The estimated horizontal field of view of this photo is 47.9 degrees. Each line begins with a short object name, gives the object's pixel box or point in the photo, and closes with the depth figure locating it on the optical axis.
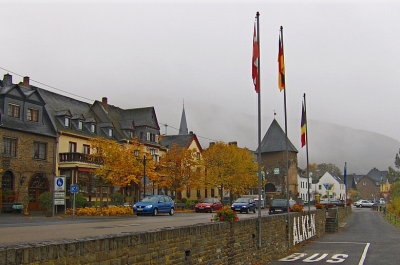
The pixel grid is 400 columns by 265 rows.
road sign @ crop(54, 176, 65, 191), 28.05
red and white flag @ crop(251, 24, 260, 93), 14.59
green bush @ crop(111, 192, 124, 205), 40.14
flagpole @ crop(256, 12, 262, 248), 14.29
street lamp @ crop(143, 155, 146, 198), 40.22
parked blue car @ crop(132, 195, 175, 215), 32.66
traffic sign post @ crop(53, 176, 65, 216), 28.00
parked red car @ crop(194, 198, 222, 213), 43.78
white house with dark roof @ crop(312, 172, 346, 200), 140.12
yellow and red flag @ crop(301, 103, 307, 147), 25.60
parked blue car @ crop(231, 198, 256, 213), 41.75
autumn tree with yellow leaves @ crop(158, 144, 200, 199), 54.94
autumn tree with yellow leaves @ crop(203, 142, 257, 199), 62.41
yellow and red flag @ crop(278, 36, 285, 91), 18.91
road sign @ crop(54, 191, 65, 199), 27.97
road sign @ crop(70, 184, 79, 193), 30.29
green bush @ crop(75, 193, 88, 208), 36.12
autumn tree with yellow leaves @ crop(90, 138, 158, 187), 39.50
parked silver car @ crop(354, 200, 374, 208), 95.81
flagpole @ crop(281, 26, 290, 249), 20.49
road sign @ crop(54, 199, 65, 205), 27.95
